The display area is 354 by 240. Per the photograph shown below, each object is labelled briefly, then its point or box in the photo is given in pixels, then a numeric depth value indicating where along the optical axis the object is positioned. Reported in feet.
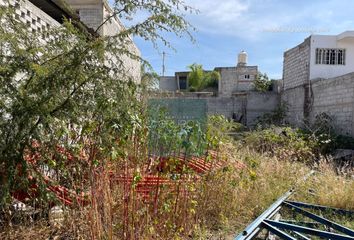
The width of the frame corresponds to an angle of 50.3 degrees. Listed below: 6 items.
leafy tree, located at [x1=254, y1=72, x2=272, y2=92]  82.53
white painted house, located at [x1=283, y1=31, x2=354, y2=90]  59.26
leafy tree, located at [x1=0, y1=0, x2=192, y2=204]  9.71
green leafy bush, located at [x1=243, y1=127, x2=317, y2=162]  27.58
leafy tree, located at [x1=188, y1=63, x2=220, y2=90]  111.04
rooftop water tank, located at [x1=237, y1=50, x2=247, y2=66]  98.34
